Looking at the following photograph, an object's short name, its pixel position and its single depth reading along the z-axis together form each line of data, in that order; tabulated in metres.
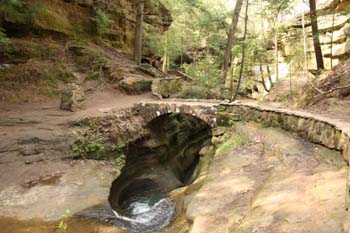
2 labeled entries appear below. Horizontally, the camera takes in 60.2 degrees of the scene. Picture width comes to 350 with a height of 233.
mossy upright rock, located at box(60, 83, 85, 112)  11.87
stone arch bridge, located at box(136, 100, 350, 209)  6.44
